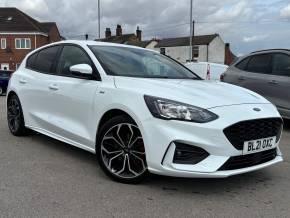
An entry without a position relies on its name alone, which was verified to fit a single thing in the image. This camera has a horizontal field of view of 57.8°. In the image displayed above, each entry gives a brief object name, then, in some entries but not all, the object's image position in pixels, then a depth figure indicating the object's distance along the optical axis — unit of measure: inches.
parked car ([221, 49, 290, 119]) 199.8
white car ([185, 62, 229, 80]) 461.8
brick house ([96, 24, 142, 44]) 1823.6
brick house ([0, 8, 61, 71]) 1377.8
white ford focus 99.2
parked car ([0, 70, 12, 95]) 577.4
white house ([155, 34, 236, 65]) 1544.3
